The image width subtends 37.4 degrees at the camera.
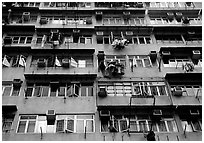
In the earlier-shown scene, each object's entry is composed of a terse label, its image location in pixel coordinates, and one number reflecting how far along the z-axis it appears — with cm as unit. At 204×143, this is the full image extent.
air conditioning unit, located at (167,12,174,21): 2102
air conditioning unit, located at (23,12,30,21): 2058
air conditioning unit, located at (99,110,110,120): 1429
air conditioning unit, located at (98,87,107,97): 1519
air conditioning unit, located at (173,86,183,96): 1521
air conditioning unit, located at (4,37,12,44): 1844
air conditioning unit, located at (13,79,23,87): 1595
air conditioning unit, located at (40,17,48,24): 2017
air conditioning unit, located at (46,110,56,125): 1427
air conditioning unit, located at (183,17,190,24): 2027
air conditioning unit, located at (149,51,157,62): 1768
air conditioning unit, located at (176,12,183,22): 2091
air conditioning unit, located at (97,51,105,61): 1761
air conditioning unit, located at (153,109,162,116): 1444
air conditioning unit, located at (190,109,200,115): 1445
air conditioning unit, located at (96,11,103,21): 2081
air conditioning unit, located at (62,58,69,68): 1684
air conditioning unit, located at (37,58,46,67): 1680
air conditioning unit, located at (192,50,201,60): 1770
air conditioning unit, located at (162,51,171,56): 1751
